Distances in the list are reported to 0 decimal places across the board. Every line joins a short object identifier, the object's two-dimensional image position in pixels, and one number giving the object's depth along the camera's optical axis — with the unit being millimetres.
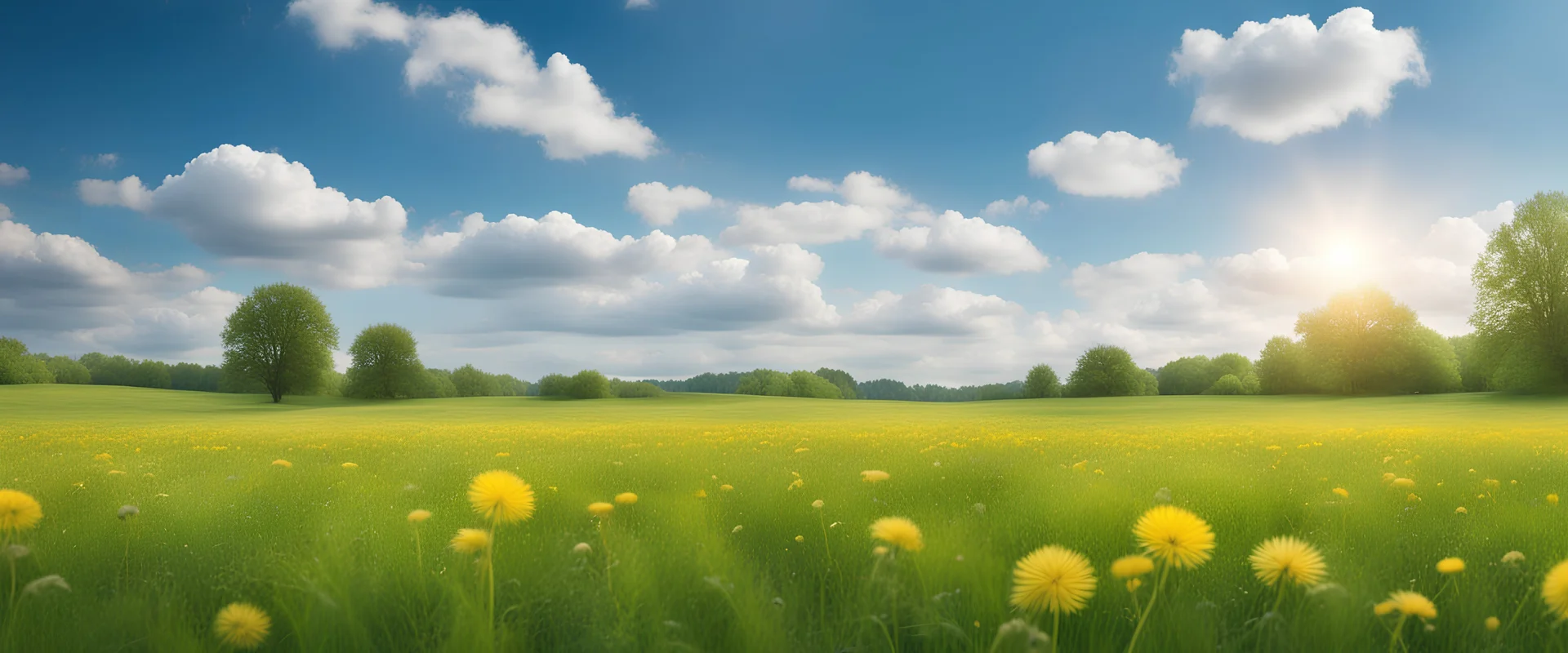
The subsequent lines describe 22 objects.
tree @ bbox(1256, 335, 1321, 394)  66875
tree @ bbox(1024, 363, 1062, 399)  84500
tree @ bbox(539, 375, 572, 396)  71325
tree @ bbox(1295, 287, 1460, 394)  55719
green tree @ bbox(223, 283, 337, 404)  58125
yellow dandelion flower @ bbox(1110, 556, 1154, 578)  1968
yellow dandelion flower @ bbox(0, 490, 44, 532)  2363
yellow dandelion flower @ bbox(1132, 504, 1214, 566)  1838
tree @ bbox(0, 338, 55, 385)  67812
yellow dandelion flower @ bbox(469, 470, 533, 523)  2293
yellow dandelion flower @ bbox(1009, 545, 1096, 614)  1743
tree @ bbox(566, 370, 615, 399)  69375
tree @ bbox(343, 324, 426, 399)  64062
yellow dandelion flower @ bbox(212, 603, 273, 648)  2369
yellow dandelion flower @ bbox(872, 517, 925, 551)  2176
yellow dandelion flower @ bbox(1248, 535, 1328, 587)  1978
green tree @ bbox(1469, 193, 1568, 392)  41719
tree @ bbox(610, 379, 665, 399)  70062
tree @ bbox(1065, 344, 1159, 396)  75562
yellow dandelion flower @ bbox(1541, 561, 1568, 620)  1863
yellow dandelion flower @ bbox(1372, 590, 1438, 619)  2006
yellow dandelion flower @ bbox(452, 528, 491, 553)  2494
